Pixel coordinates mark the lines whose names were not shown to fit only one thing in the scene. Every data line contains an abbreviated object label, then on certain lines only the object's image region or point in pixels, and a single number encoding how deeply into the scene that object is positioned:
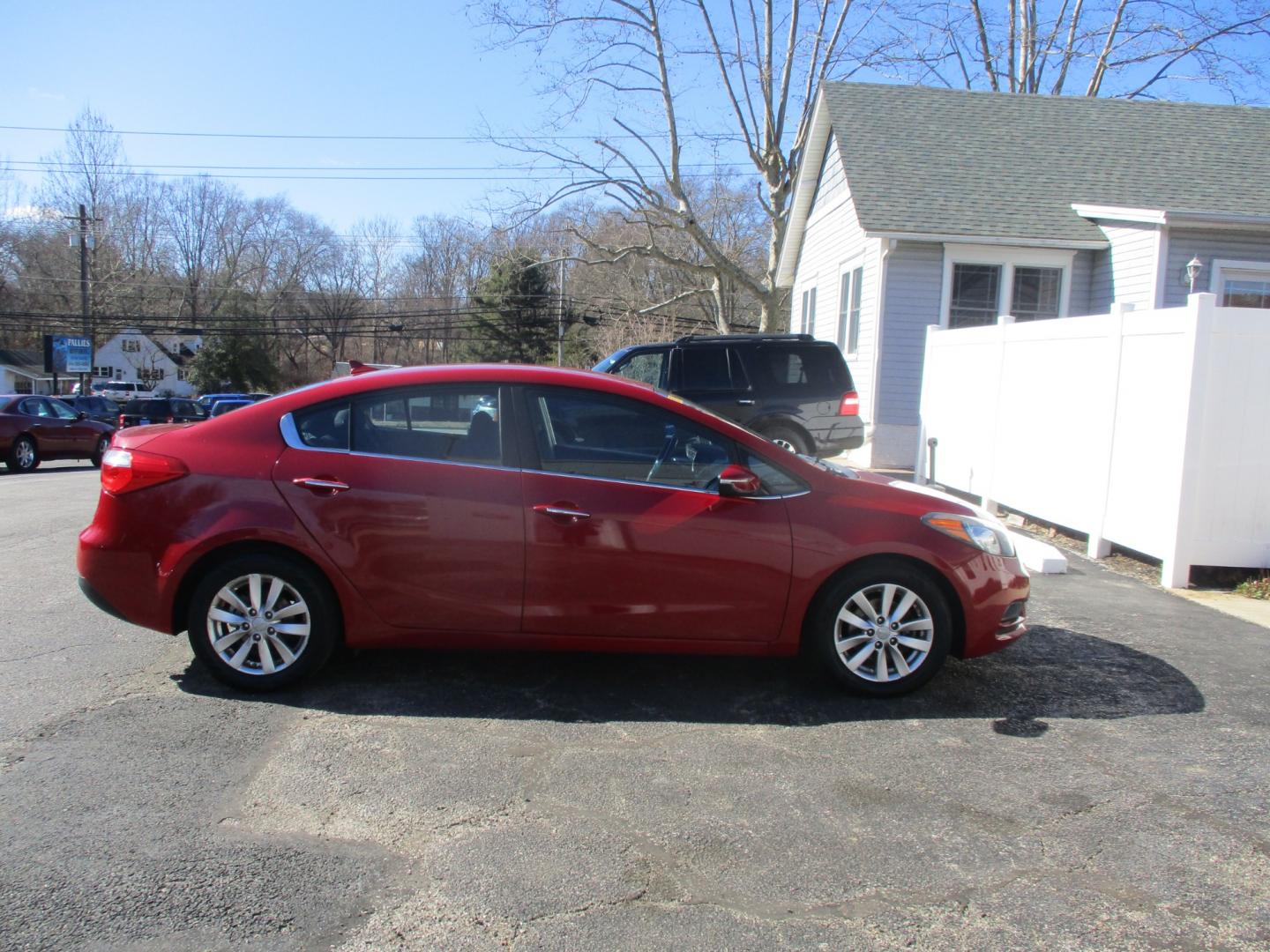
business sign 51.72
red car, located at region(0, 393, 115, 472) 18.86
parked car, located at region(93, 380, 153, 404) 56.75
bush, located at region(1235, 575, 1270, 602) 7.17
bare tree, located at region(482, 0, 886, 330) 24.11
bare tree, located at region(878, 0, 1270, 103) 31.31
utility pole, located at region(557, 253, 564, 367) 47.05
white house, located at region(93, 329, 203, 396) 64.88
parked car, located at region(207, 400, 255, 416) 25.23
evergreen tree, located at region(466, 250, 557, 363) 53.88
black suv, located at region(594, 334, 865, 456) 10.95
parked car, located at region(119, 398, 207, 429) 26.50
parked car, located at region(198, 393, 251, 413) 29.41
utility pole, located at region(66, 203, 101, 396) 45.88
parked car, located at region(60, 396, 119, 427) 31.97
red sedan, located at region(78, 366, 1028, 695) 4.50
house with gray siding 13.72
